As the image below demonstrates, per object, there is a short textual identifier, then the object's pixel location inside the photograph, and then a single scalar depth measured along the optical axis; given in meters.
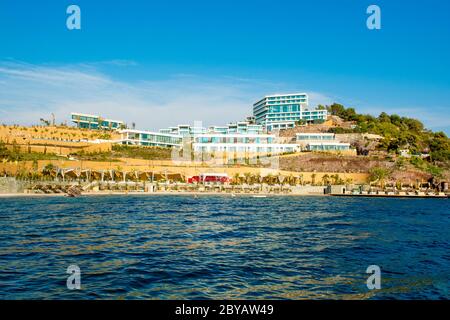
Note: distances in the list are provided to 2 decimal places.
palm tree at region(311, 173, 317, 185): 100.41
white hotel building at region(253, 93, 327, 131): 163.59
